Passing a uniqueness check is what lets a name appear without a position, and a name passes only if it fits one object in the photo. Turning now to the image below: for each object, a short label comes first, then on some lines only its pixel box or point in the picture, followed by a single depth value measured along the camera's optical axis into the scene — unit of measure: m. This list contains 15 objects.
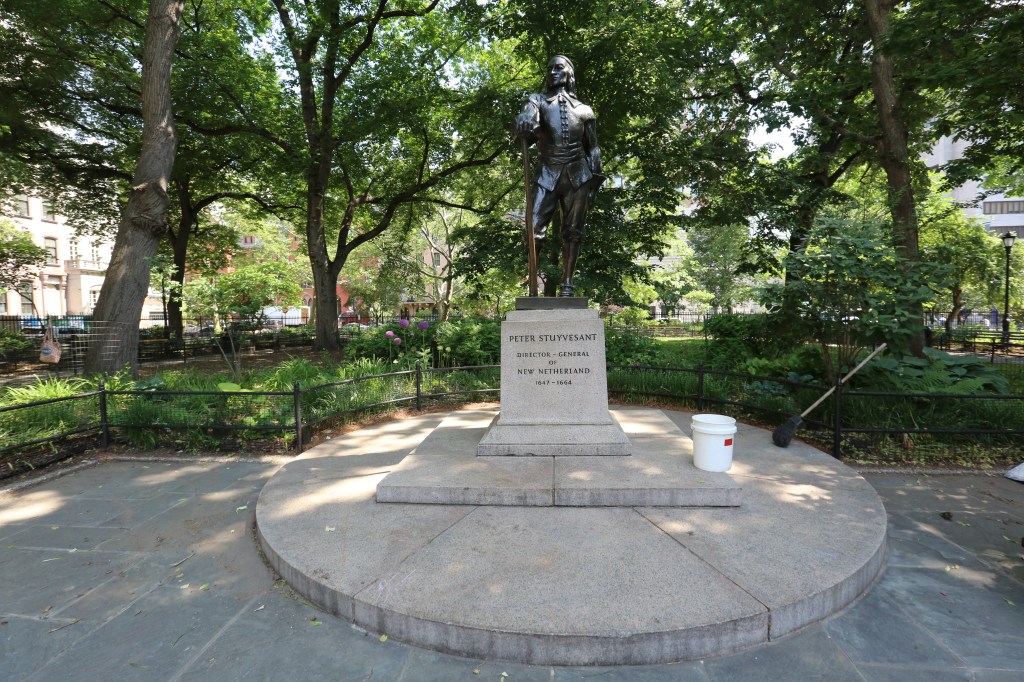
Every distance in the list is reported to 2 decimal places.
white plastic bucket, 4.74
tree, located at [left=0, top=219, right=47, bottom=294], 22.30
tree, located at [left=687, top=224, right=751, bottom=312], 38.03
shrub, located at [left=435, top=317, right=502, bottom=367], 11.53
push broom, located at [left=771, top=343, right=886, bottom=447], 6.23
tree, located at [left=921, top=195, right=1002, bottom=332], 22.96
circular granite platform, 2.73
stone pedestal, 5.58
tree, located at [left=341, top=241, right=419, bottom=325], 31.45
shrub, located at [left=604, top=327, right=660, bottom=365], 11.84
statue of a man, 6.19
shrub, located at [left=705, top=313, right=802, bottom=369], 10.54
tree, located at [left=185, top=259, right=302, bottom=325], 9.38
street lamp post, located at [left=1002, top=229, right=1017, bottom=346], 19.68
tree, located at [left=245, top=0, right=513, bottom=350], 15.54
